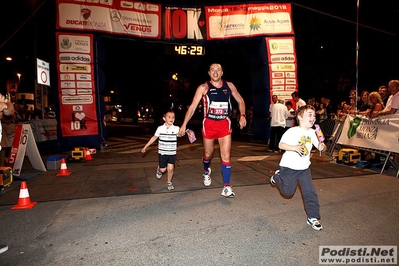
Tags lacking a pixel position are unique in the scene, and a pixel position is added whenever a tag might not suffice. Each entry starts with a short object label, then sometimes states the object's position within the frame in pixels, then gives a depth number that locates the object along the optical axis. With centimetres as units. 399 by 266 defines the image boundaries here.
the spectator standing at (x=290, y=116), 1026
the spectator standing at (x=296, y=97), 1079
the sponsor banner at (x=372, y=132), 697
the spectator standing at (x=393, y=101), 737
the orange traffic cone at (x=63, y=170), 706
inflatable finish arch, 1070
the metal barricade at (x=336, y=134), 891
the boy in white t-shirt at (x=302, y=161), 371
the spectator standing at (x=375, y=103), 792
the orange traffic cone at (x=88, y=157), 925
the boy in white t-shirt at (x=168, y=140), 551
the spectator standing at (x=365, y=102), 919
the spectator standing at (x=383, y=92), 869
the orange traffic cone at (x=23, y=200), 463
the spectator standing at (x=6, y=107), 355
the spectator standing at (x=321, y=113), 1328
